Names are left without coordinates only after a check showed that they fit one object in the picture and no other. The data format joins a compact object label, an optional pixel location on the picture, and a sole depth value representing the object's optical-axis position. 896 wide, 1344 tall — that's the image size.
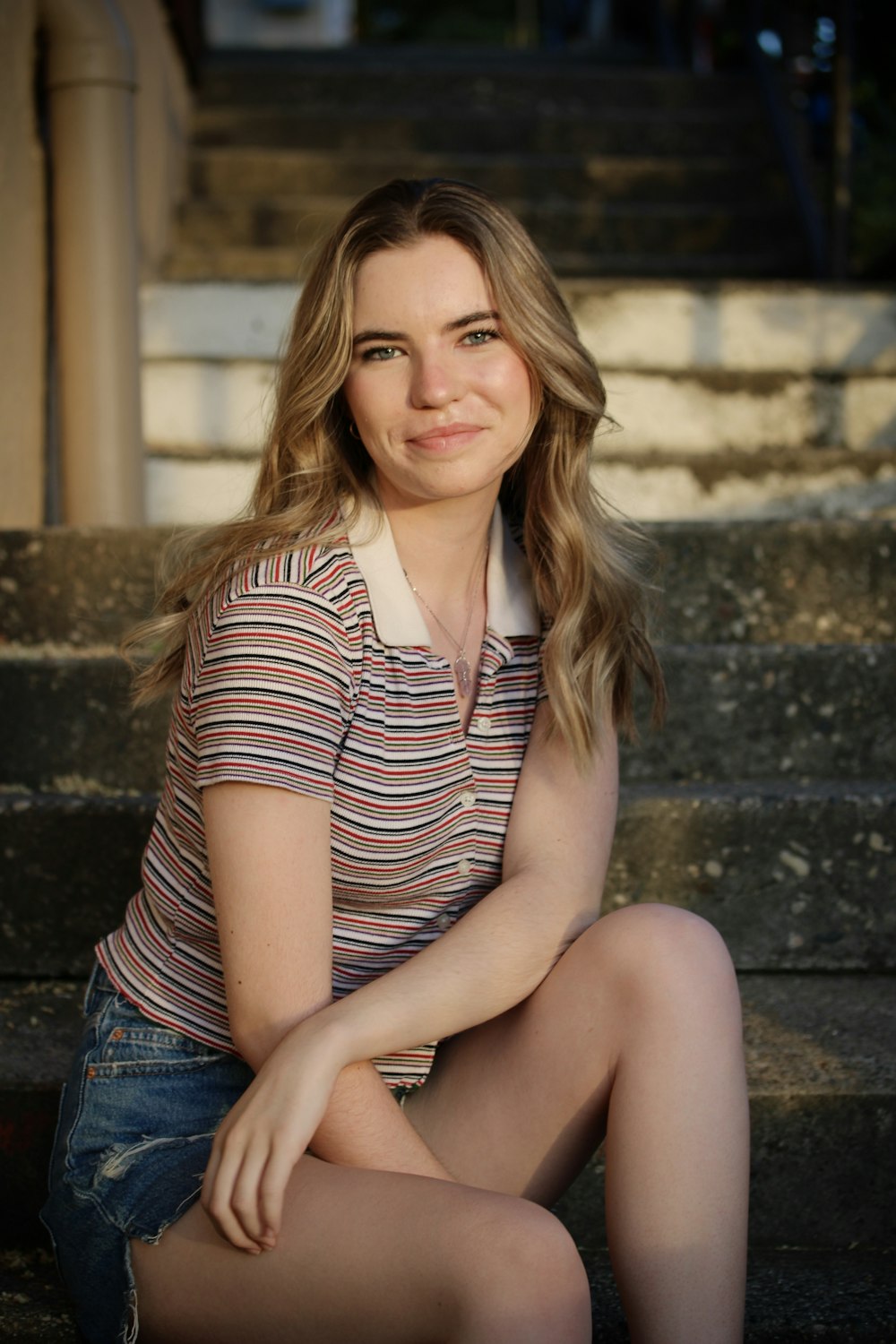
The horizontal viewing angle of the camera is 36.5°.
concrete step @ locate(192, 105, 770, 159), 4.97
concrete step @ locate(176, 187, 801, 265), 4.47
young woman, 1.33
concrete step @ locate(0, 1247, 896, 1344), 1.51
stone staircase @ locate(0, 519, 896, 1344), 1.71
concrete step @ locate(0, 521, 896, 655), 2.45
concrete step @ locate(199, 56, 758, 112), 5.23
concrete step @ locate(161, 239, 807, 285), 4.23
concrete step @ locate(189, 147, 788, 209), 4.70
